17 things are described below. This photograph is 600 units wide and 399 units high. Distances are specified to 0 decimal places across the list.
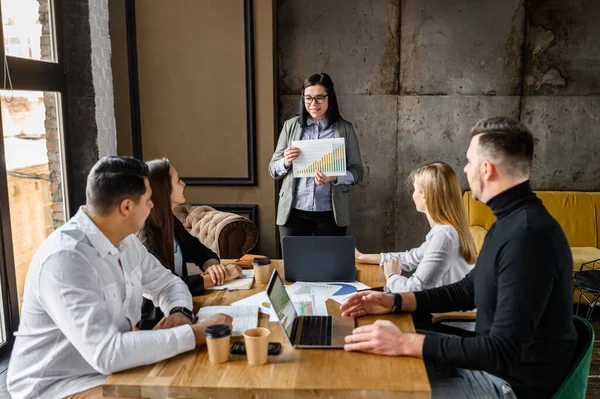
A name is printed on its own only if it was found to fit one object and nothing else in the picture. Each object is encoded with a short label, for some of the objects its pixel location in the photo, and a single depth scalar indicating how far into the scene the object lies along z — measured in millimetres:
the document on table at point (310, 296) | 2062
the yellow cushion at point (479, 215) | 4547
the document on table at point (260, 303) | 2070
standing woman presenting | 3727
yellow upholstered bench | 4480
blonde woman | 2336
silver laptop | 1776
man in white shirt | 1632
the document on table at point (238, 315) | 1923
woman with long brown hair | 2367
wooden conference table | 1519
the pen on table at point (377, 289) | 2274
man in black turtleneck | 1605
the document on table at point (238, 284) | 2348
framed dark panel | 4355
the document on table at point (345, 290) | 2191
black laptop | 2373
